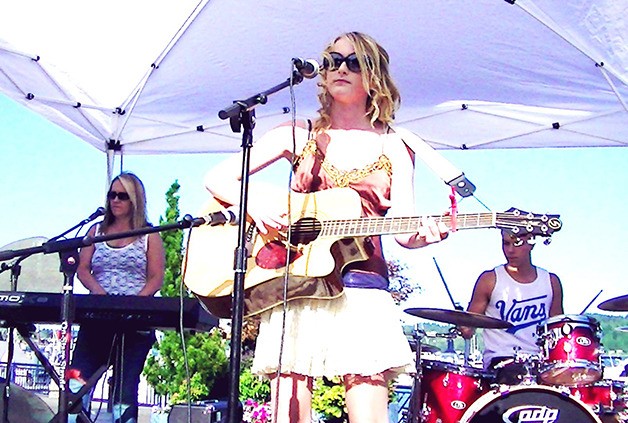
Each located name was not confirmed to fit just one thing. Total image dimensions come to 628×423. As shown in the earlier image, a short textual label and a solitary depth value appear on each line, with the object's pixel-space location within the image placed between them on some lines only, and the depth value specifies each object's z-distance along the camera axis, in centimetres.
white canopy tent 493
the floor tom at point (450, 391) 469
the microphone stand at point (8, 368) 405
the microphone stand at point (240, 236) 264
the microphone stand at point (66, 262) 315
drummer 523
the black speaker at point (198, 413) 461
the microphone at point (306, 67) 283
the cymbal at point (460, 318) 465
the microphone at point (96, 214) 390
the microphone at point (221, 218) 291
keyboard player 441
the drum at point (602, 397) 459
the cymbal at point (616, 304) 461
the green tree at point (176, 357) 911
